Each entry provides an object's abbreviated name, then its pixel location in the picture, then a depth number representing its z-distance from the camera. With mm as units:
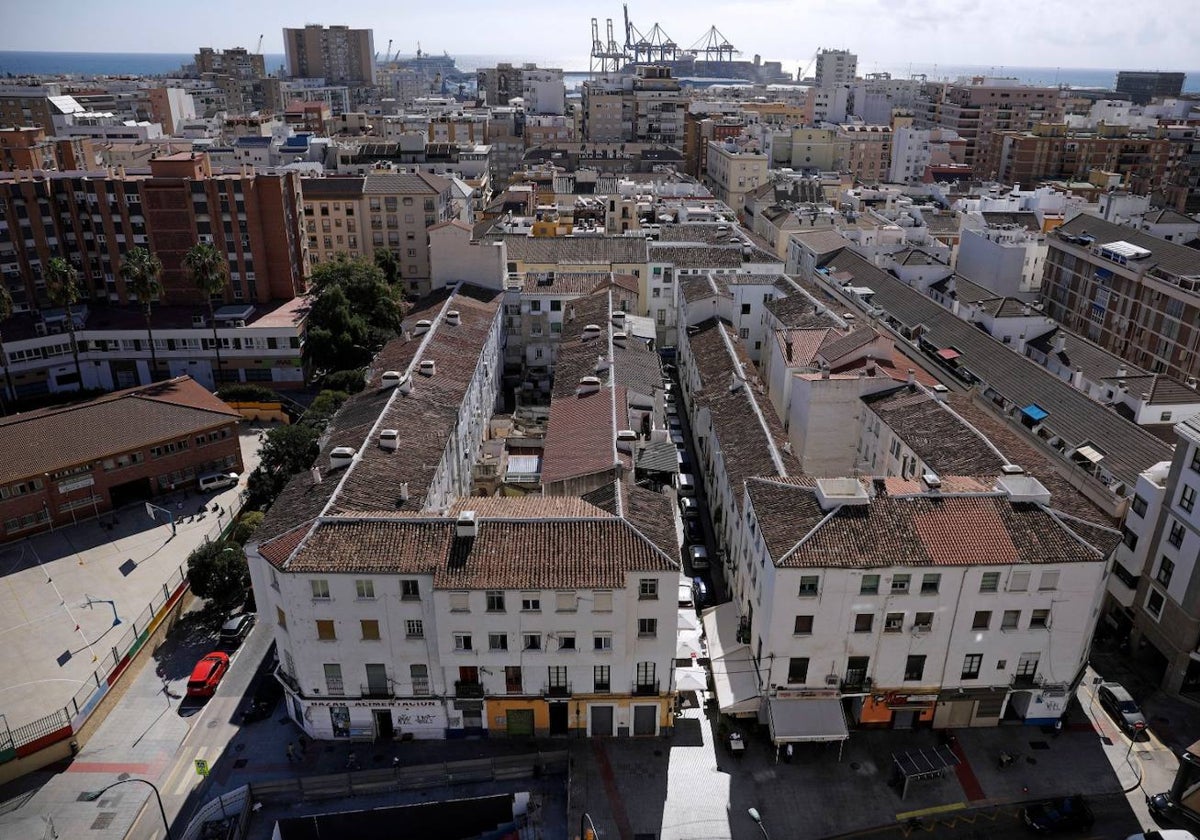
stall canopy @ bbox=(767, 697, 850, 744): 49094
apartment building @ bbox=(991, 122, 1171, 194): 193975
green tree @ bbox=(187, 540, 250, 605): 61438
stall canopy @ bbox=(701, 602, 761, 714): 51438
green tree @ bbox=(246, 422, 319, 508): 74250
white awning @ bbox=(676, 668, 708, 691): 52812
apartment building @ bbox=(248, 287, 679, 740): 47094
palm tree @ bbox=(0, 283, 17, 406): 88938
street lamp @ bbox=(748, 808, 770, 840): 46209
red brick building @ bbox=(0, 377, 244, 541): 73438
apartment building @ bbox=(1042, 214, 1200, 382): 98375
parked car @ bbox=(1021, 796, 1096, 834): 46125
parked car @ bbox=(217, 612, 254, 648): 60500
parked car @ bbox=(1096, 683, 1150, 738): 52469
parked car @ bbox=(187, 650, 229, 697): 55469
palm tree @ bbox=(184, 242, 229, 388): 95875
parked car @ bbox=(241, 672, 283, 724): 53938
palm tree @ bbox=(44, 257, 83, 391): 90812
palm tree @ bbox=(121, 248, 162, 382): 93000
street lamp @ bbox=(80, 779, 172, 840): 48453
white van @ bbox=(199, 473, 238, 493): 81375
